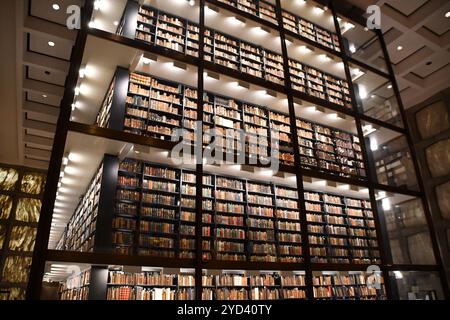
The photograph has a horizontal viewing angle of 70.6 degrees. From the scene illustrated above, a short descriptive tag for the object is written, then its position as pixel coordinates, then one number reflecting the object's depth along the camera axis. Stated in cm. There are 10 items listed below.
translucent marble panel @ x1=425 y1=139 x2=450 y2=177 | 781
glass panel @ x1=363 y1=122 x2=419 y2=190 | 569
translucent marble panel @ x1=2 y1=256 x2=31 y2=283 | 832
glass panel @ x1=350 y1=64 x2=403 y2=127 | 604
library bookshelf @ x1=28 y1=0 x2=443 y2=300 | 371
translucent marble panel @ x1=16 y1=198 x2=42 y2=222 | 909
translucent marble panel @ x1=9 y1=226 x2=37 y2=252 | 873
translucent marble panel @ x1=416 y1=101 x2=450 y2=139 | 795
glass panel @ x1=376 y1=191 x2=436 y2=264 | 546
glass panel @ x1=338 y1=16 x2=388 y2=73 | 653
